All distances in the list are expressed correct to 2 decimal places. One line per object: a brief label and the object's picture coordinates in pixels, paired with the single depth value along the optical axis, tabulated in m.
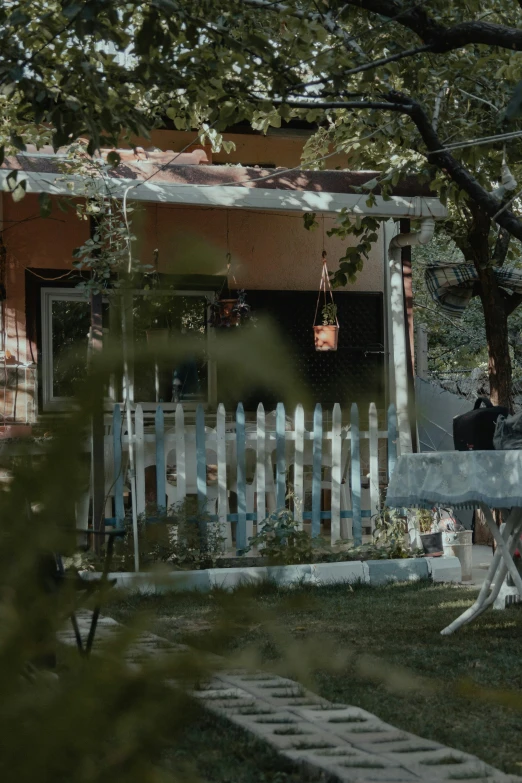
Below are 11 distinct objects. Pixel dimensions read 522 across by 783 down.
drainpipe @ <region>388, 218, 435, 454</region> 8.55
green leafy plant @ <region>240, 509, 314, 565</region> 7.50
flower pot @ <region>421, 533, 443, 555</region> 7.99
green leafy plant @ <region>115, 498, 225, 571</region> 6.83
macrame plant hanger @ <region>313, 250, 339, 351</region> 9.60
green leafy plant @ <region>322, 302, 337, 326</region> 10.00
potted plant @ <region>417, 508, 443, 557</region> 7.98
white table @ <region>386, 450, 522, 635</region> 4.88
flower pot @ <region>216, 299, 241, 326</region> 9.19
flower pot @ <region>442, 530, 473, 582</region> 7.91
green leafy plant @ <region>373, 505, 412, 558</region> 7.88
